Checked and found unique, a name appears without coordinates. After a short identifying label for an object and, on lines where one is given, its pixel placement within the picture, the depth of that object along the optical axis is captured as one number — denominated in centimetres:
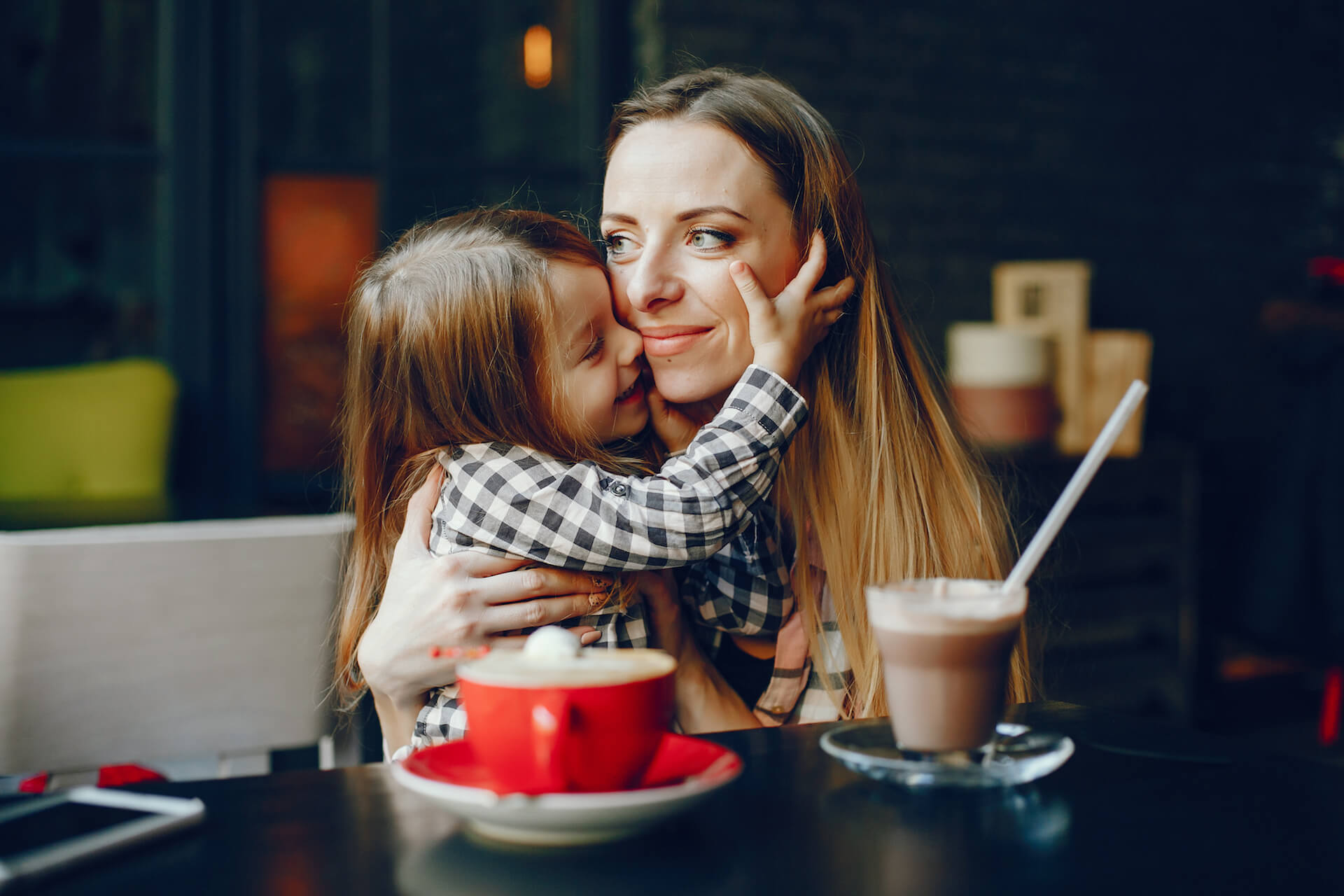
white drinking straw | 76
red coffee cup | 61
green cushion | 321
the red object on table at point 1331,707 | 374
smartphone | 58
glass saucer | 72
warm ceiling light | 379
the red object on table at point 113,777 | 114
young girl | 114
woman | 130
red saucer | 69
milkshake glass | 73
